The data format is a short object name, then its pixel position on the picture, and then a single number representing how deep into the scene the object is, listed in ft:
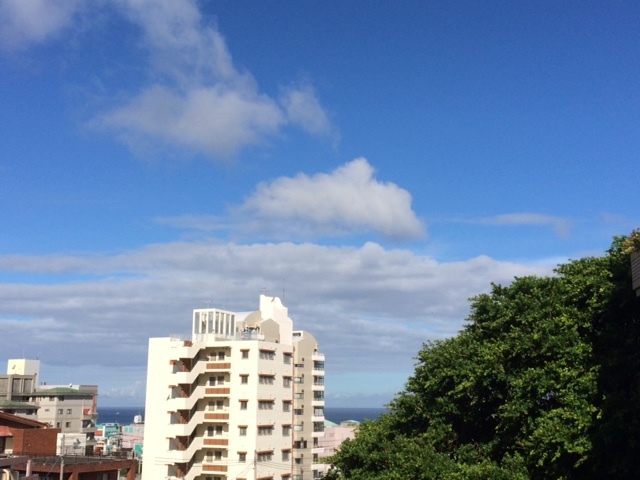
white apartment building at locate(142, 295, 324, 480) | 235.61
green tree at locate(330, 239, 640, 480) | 83.61
